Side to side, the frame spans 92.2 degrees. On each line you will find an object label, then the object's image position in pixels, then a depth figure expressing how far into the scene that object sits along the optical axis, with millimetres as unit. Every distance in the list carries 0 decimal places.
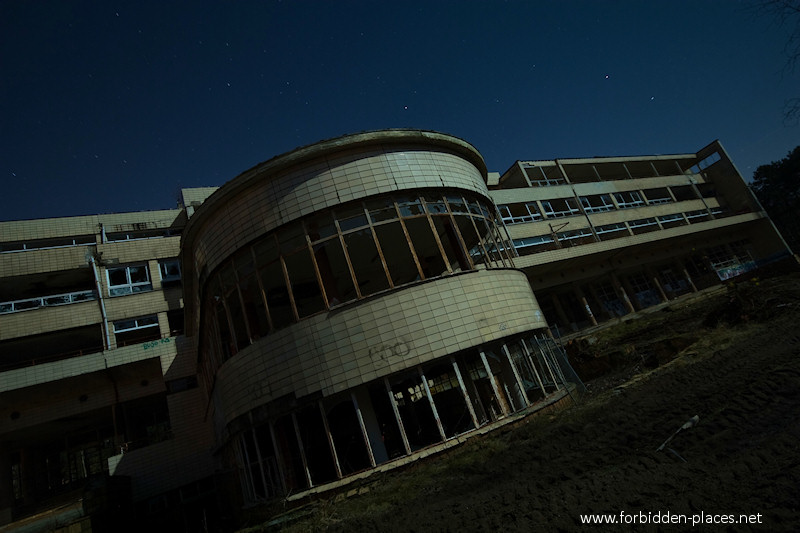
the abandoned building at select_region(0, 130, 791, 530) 10109
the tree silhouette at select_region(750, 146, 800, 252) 52250
